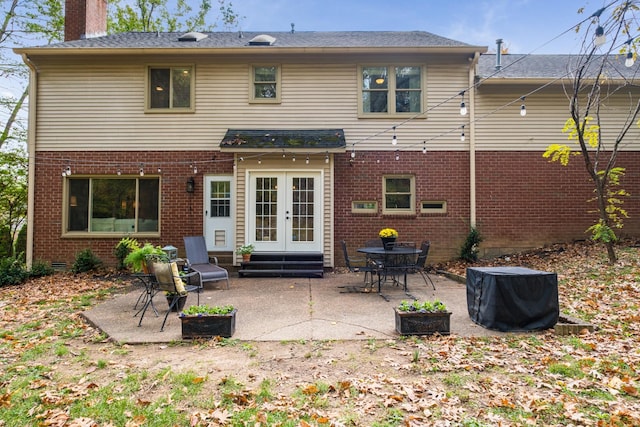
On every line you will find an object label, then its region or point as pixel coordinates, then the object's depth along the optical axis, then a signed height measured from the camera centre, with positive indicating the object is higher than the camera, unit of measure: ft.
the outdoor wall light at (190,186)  31.58 +2.92
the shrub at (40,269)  29.96 -4.19
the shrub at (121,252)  29.55 -2.78
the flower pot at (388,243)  23.44 -1.52
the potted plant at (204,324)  14.62 -4.24
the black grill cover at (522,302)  15.10 -3.44
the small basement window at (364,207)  31.99 +1.10
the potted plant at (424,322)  14.71 -4.17
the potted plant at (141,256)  18.45 -1.87
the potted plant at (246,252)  29.12 -2.62
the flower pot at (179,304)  18.66 -4.36
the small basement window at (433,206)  32.12 +1.15
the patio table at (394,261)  21.93 -2.57
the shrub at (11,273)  28.48 -4.26
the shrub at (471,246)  31.09 -2.28
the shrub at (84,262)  30.35 -3.62
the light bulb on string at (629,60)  15.31 +6.87
